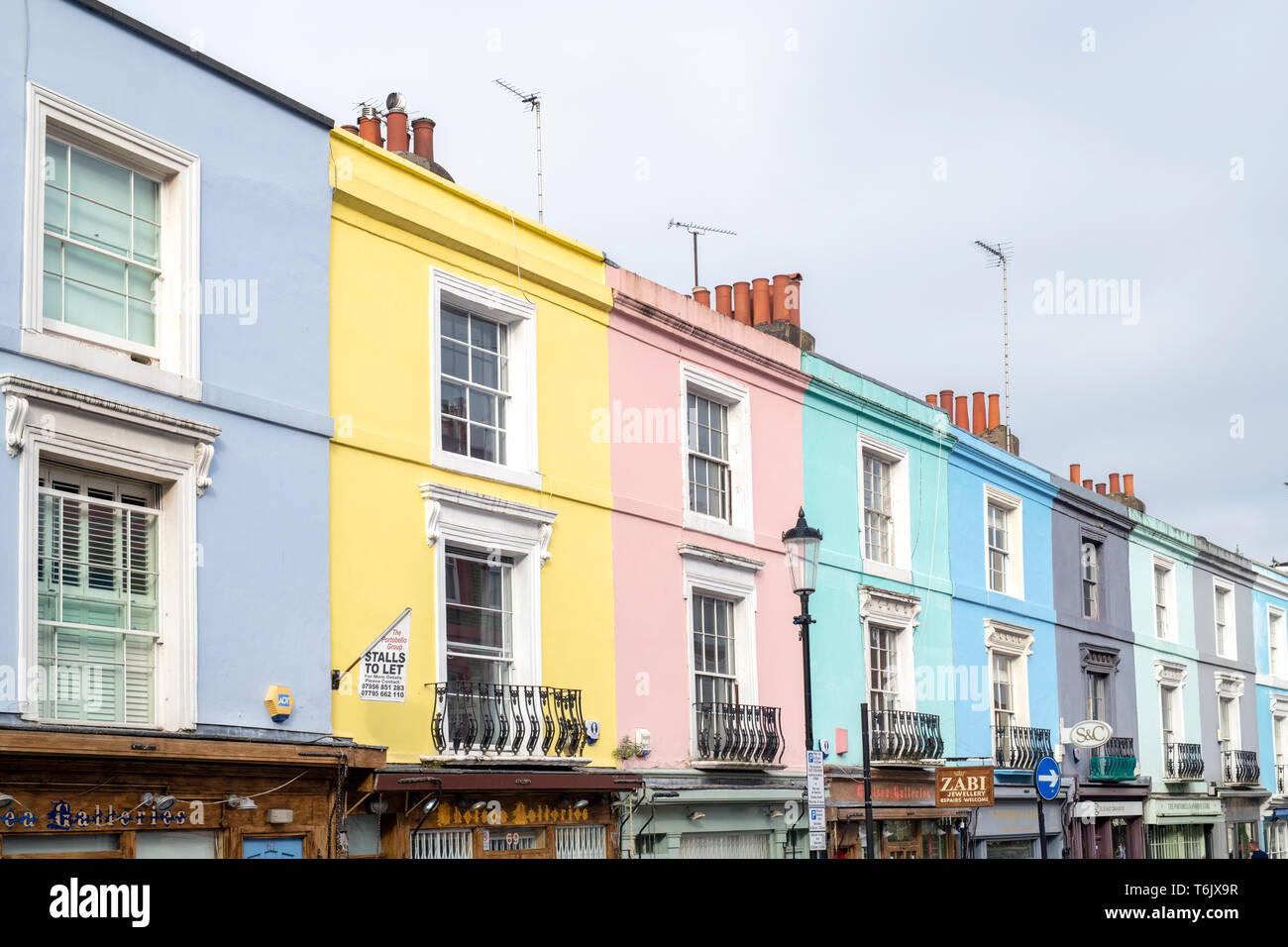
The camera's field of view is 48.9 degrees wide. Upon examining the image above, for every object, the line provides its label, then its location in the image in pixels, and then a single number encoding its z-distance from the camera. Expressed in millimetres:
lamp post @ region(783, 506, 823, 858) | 15211
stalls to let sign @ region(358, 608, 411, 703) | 12714
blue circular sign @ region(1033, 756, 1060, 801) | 18453
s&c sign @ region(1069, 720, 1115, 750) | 20703
